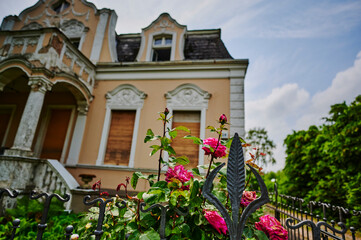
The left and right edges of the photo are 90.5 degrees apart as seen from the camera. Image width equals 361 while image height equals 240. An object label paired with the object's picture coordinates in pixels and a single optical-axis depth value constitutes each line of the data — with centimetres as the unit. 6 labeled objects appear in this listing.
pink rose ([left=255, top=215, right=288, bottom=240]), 97
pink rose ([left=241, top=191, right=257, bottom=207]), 108
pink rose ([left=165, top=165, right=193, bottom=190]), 115
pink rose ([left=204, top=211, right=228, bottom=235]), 94
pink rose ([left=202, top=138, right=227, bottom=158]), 123
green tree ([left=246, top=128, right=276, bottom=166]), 2061
